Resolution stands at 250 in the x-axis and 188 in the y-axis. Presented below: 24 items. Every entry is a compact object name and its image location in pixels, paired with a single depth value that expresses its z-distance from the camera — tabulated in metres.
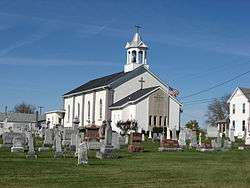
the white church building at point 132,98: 66.88
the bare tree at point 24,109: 152.50
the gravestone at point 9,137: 33.92
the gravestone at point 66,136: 34.90
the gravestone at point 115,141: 32.65
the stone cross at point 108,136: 25.48
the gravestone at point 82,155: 20.44
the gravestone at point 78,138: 25.67
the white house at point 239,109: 72.19
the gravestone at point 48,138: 37.17
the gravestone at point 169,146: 31.23
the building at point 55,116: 94.39
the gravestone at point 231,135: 48.92
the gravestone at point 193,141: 36.22
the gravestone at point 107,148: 24.47
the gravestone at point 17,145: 28.48
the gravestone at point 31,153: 23.60
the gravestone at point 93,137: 32.19
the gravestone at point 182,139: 35.94
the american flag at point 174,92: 66.26
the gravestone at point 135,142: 30.35
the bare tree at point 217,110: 106.31
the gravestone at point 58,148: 24.34
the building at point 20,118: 115.87
